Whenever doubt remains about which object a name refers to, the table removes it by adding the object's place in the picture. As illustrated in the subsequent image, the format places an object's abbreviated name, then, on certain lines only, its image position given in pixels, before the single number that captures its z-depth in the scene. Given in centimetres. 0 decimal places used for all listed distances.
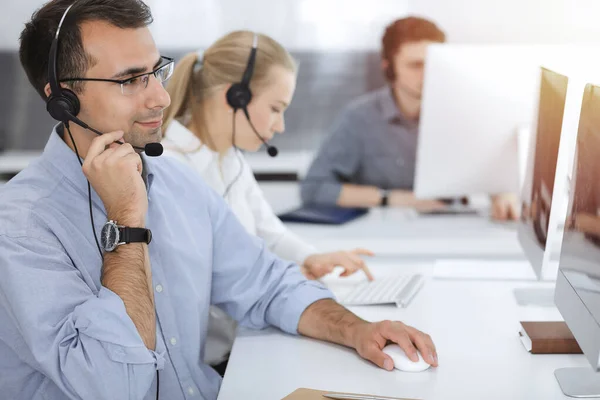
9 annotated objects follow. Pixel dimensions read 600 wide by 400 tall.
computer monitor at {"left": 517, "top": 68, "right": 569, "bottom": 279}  209
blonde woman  257
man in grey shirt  366
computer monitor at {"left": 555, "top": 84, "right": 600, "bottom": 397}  177
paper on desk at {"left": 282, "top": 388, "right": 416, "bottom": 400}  183
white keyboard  226
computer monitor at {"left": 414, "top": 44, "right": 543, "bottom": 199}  263
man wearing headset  181
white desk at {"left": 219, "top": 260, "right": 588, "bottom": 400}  188
